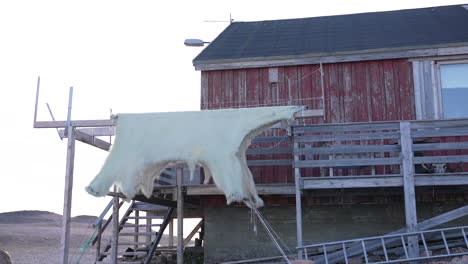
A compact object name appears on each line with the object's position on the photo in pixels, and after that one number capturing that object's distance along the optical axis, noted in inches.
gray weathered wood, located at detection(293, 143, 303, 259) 377.6
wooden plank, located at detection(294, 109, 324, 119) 396.7
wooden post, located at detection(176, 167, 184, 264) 445.4
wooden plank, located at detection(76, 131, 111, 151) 420.8
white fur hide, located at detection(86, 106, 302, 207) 330.0
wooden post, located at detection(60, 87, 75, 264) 381.7
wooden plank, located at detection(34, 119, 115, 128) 408.8
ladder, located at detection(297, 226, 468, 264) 371.9
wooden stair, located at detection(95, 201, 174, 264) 497.9
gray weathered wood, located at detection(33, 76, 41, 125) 413.6
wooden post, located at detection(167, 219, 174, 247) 747.3
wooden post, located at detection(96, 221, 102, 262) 509.7
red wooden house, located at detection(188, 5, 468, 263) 470.0
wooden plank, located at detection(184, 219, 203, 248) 686.9
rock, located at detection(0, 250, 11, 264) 493.0
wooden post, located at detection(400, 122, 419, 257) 372.2
